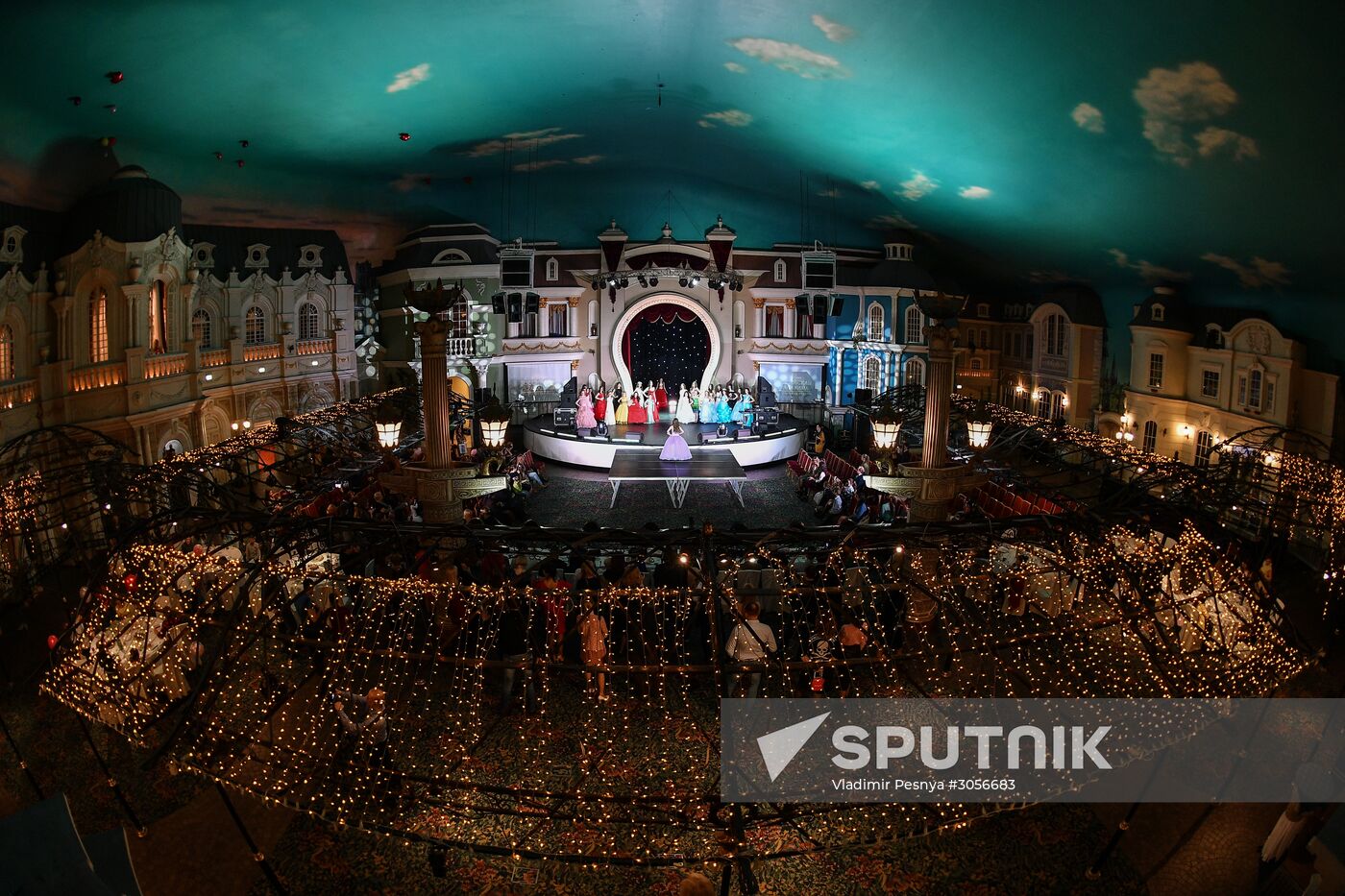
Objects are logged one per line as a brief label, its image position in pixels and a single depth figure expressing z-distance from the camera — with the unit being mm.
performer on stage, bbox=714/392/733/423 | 24734
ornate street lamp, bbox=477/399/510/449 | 12125
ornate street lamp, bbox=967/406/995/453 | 12438
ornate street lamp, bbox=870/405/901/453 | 11477
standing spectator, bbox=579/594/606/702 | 8711
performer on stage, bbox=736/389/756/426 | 24422
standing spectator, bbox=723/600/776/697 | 8391
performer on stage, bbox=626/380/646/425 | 24906
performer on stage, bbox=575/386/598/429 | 24078
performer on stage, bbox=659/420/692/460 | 20695
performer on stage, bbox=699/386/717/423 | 25281
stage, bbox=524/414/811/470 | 22125
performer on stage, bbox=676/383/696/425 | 25219
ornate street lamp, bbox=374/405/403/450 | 11484
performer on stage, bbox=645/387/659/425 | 25062
